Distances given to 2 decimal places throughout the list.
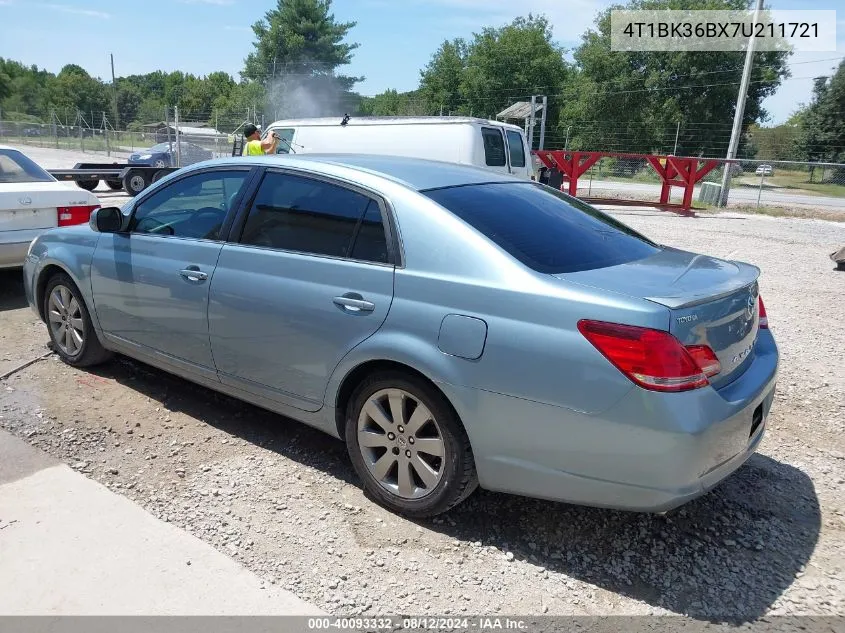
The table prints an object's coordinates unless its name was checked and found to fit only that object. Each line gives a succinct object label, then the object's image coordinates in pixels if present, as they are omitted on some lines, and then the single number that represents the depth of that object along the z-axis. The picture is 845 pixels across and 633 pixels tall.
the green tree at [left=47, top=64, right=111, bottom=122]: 84.88
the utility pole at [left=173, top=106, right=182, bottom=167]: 22.05
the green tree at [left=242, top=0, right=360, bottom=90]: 50.06
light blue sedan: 2.51
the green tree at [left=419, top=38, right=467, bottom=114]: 61.62
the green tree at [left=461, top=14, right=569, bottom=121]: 57.97
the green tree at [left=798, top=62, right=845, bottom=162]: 45.38
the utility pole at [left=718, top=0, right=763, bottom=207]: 21.04
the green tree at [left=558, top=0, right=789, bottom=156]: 47.94
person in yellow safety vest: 10.88
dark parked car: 22.03
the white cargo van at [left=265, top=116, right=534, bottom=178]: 12.40
